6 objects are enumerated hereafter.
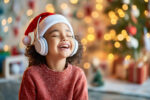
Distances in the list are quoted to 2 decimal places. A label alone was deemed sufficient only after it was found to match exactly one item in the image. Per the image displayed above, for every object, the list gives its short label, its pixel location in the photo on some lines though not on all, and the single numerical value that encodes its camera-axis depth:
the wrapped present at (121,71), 2.07
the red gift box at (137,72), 1.98
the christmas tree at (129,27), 1.92
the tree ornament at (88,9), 2.38
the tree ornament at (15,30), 2.20
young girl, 1.00
